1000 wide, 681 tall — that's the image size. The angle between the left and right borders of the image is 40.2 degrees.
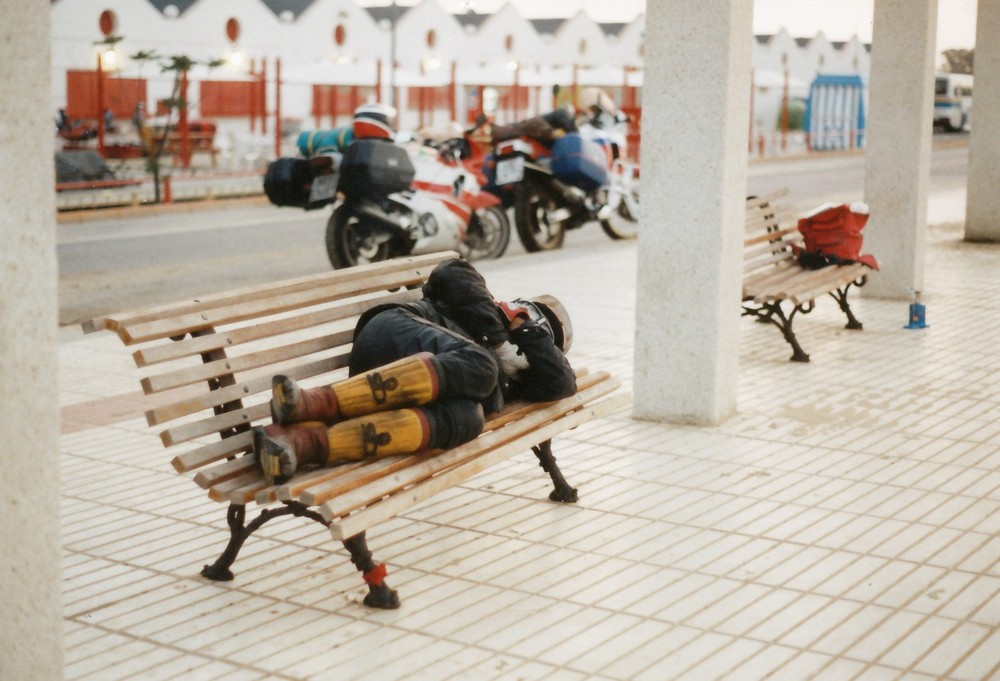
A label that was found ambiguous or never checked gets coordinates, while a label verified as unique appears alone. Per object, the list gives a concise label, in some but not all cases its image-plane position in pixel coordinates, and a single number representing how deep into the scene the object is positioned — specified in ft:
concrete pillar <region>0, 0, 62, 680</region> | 9.83
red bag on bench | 30.71
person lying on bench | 14.23
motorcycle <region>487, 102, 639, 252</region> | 46.62
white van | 169.68
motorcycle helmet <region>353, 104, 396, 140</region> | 39.83
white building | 99.30
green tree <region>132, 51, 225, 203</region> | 73.58
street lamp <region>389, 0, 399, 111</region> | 102.49
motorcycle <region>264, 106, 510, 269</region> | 39.65
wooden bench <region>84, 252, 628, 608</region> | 13.74
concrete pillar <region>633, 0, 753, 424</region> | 21.39
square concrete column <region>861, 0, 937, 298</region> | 33.27
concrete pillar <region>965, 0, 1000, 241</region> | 45.39
